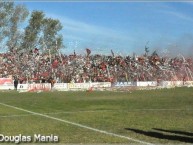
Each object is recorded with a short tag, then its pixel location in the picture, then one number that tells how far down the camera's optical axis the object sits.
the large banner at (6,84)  66.44
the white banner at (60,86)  63.72
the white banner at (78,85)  64.00
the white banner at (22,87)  60.94
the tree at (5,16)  94.08
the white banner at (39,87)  60.81
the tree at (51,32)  107.88
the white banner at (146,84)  70.31
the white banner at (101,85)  65.44
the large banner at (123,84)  68.30
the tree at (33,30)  102.81
